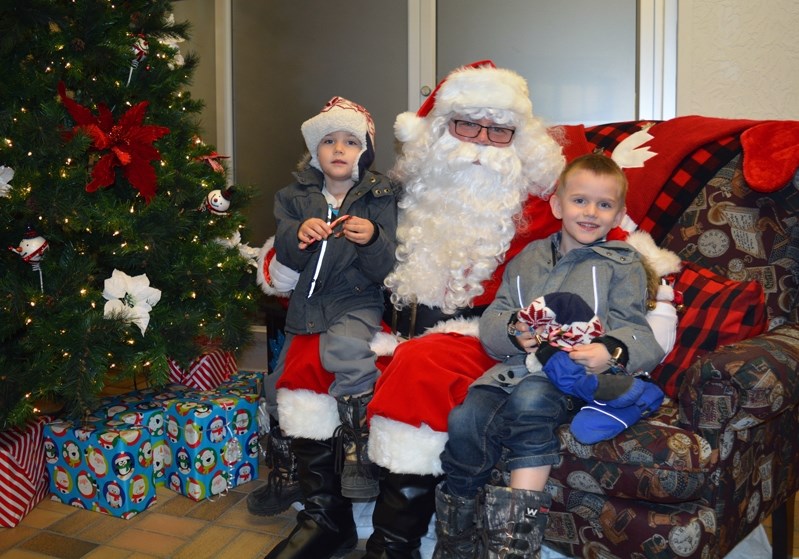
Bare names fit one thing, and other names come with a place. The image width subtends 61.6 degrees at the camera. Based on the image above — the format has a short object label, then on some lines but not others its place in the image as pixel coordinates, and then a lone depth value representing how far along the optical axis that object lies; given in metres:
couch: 1.55
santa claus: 1.80
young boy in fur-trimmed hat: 1.97
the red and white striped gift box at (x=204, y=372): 2.83
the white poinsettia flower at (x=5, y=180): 2.14
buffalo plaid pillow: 1.80
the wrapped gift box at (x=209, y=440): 2.38
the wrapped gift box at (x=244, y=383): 2.60
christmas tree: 2.16
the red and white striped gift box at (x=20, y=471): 2.22
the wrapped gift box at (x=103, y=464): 2.26
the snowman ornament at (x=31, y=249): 2.17
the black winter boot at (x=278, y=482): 2.27
